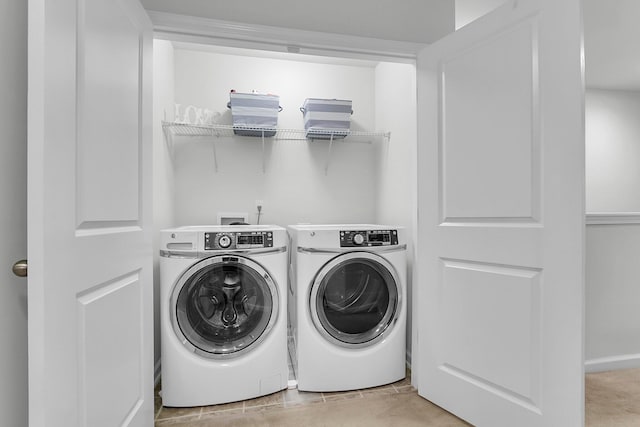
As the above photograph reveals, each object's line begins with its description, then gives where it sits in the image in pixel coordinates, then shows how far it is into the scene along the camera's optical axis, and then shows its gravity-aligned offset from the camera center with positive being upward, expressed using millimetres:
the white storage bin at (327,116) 2643 +763
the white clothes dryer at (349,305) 1929 -525
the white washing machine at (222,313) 1769 -530
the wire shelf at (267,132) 2570 +649
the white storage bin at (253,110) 2523 +769
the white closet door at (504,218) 1276 -14
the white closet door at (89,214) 784 +3
